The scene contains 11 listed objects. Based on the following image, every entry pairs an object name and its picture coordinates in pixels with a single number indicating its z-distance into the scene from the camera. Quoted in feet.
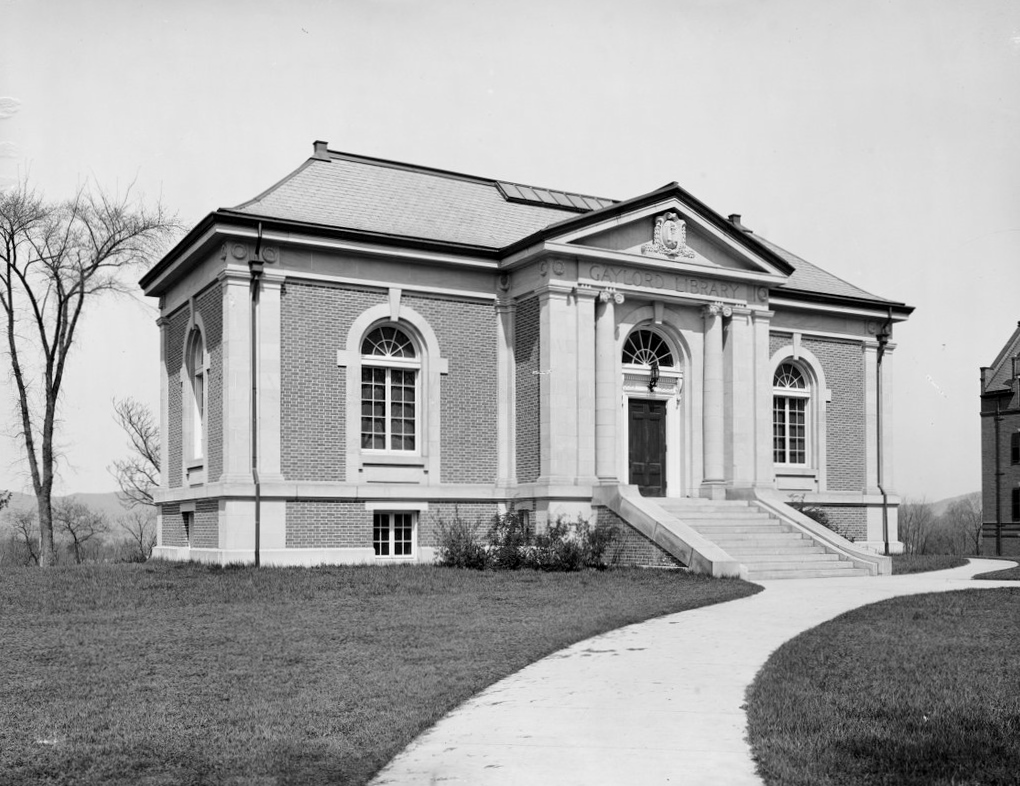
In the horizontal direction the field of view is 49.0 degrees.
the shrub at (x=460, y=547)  75.77
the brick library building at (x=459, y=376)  76.07
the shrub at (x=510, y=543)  73.87
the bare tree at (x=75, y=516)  233.55
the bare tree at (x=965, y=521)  302.39
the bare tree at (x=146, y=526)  341.25
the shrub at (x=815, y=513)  92.53
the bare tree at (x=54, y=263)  107.24
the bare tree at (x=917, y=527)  254.94
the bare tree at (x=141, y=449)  157.28
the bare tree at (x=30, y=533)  194.27
